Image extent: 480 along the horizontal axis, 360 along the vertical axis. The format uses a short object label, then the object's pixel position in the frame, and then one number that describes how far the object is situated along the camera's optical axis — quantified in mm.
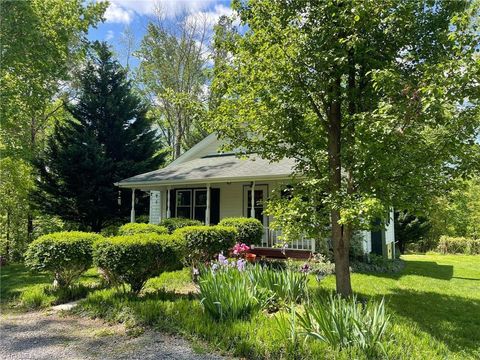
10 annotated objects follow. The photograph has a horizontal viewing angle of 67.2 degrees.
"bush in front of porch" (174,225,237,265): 7965
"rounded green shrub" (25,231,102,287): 6578
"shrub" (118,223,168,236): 9912
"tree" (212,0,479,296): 4840
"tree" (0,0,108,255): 12070
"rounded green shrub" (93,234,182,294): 5996
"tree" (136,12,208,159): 25969
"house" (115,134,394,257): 12039
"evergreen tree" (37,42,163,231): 16844
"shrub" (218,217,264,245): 10750
